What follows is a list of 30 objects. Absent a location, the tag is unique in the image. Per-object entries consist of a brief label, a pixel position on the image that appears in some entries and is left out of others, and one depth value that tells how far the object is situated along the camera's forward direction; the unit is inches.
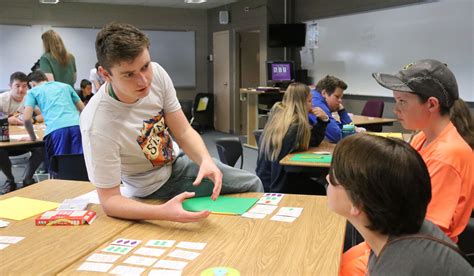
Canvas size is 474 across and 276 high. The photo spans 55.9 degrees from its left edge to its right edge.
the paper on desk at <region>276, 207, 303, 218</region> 68.2
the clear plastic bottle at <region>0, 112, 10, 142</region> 163.6
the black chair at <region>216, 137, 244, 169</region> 148.5
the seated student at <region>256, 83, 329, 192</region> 127.6
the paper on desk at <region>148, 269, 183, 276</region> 49.4
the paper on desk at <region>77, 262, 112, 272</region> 51.2
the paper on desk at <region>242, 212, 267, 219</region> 68.0
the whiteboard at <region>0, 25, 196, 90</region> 351.6
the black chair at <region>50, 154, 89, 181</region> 131.1
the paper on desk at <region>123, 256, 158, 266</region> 52.2
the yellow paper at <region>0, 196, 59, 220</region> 71.1
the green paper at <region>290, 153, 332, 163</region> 119.9
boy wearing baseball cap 62.1
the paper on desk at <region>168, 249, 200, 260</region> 53.9
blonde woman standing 191.3
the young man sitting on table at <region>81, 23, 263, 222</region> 63.5
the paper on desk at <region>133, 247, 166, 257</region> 54.9
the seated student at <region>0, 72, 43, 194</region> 193.5
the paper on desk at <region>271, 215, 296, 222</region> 66.0
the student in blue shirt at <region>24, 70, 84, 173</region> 161.0
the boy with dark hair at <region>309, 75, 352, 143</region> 152.8
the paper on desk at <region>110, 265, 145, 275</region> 49.9
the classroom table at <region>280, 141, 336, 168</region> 116.9
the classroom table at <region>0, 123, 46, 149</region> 160.9
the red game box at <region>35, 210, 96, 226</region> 66.1
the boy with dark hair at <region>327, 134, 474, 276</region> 39.8
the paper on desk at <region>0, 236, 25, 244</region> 60.5
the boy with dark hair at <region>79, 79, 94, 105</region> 305.1
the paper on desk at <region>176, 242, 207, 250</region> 56.9
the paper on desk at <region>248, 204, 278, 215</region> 69.9
